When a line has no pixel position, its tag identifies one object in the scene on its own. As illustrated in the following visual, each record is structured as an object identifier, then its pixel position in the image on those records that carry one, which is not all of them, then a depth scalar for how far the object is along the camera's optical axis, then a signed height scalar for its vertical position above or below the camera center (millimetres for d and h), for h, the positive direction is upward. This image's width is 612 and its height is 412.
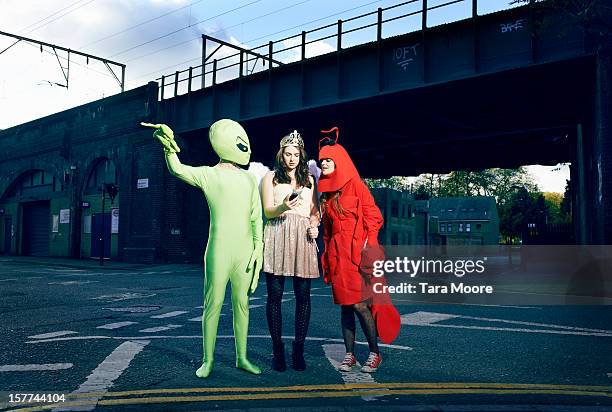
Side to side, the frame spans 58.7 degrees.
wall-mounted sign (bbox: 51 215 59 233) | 33956 +641
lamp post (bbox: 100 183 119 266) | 25703 +2126
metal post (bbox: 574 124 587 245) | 18609 +1699
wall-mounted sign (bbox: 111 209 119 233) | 28766 +733
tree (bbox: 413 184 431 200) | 84125 +6728
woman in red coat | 4648 -11
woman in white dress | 4633 -14
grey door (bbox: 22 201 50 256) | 36219 +412
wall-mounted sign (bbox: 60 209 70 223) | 33062 +1150
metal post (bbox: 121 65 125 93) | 31397 +9126
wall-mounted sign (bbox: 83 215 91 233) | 31881 +616
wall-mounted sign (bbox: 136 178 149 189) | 27766 +2638
